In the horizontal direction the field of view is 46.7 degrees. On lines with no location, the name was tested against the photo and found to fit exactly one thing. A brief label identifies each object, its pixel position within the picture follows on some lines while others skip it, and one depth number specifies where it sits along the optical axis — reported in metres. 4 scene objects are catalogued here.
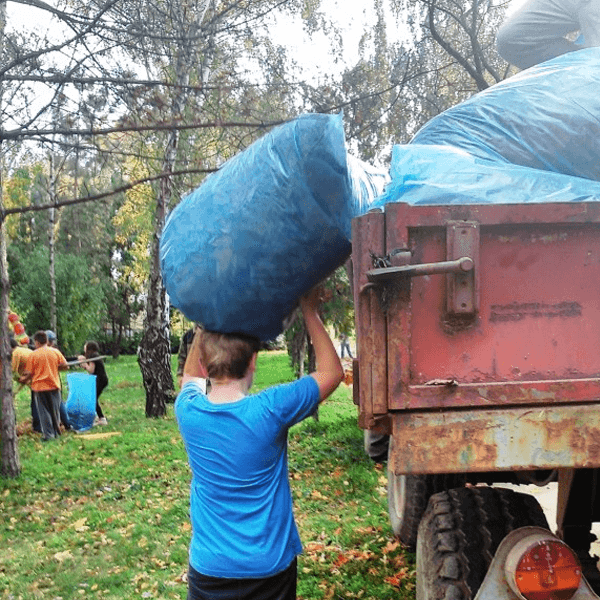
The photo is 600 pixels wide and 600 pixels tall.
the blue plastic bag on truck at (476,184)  2.19
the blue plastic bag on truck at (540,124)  2.59
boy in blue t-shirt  2.40
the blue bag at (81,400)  11.52
